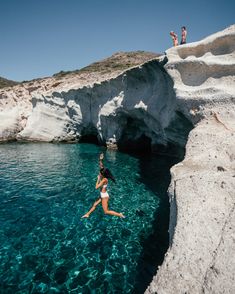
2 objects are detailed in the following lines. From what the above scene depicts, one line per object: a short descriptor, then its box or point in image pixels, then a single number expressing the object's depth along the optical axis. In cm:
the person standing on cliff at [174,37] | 1541
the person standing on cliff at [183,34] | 1534
